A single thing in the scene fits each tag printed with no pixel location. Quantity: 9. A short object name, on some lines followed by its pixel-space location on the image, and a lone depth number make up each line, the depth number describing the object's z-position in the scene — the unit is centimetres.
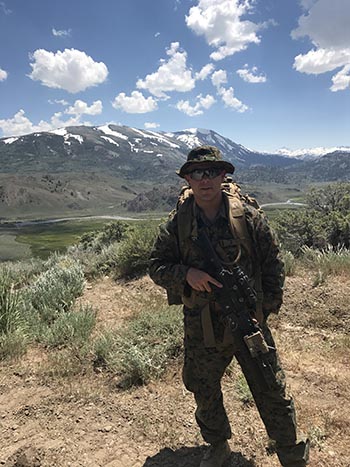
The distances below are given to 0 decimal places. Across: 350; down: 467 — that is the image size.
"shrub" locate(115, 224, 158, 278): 829
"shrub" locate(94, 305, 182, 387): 422
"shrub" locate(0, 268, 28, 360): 499
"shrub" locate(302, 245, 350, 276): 638
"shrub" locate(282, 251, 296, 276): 675
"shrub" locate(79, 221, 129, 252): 1309
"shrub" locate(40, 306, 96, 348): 518
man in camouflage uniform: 260
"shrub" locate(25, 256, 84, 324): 618
